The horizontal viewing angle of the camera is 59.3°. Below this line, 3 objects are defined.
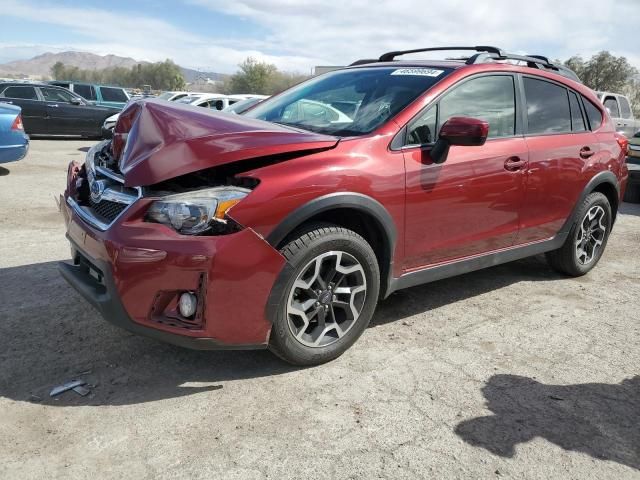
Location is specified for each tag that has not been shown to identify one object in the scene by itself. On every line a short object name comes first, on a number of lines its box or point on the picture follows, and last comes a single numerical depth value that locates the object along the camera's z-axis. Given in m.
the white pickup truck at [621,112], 14.20
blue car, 8.45
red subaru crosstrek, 2.73
